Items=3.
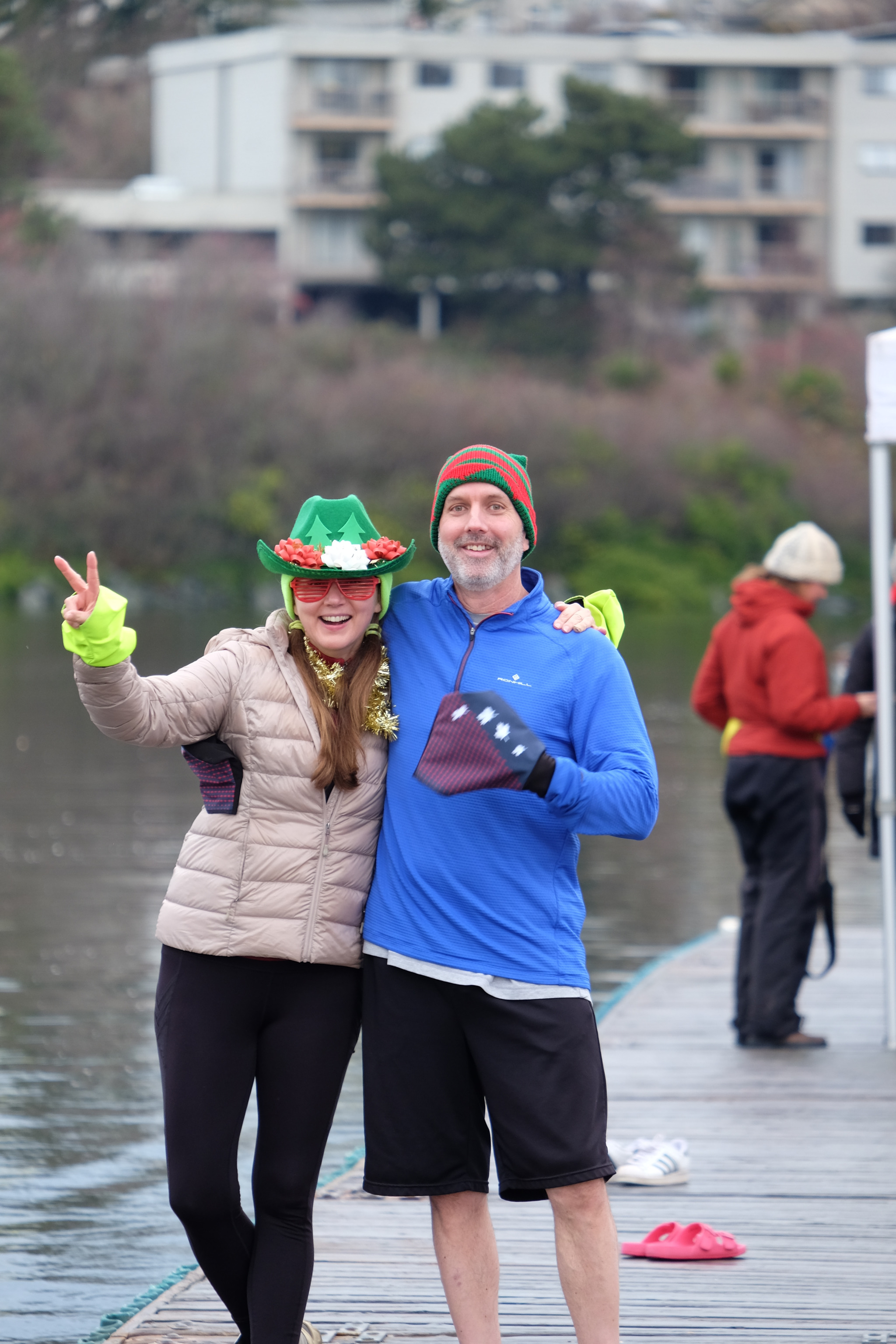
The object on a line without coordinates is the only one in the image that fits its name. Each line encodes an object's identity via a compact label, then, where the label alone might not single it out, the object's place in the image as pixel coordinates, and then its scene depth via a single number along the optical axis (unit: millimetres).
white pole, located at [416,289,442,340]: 117500
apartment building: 122625
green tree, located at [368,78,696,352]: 111875
